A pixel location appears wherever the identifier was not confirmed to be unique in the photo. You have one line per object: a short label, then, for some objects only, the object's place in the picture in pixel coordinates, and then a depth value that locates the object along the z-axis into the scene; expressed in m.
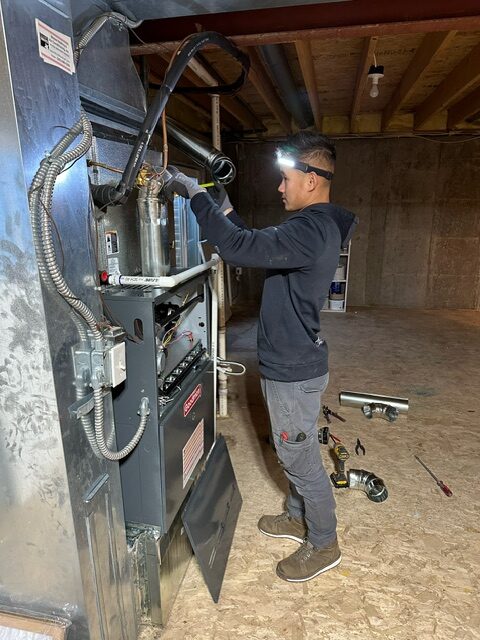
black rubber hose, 1.09
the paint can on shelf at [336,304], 5.45
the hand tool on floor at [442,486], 2.01
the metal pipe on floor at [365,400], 2.79
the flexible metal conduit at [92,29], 1.03
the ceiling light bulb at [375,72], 2.77
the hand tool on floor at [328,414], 2.72
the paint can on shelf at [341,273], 5.39
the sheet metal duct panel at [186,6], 1.15
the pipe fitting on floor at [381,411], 2.69
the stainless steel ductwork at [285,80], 2.52
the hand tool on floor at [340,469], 2.05
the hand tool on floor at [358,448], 2.34
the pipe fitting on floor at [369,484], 1.97
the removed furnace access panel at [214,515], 1.40
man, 1.19
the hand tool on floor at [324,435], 2.42
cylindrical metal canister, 1.22
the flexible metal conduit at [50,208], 0.75
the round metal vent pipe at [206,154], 1.47
